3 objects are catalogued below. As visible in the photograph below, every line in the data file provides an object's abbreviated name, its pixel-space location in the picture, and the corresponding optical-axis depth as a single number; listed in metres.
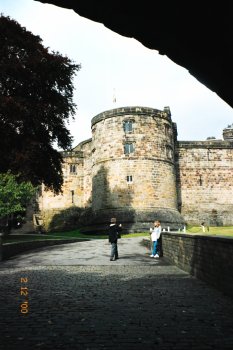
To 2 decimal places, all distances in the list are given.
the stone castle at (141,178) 38.12
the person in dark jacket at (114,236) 14.75
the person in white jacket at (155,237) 15.79
